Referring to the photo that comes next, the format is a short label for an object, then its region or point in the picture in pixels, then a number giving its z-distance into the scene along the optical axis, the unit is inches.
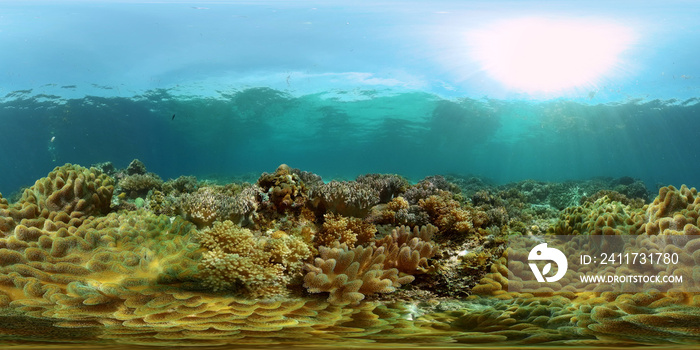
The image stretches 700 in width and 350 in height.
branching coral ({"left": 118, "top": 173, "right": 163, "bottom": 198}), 362.9
